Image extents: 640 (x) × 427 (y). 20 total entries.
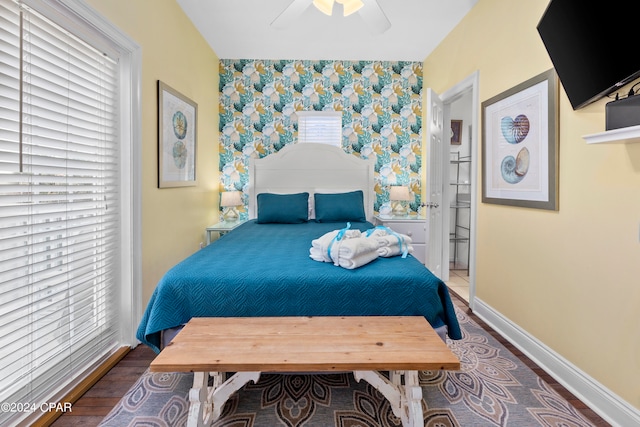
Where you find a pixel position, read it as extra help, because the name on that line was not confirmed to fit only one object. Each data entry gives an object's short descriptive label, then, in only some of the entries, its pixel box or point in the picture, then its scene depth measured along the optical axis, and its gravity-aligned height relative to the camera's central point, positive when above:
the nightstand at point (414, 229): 3.84 -0.26
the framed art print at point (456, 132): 4.71 +1.05
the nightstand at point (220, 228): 3.75 -0.26
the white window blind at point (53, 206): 1.48 -0.01
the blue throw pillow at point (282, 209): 3.57 -0.04
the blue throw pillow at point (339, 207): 3.70 -0.01
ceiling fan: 2.20 +1.32
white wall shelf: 1.35 +0.31
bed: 1.68 -0.43
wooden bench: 1.26 -0.58
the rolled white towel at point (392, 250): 2.05 -0.27
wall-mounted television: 1.37 +0.75
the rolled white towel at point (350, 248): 1.82 -0.23
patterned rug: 1.61 -1.02
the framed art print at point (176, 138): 2.73 +0.61
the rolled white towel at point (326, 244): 1.93 -0.22
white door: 3.28 +0.28
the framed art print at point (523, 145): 2.08 +0.44
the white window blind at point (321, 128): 4.32 +1.00
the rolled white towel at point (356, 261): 1.81 -0.30
